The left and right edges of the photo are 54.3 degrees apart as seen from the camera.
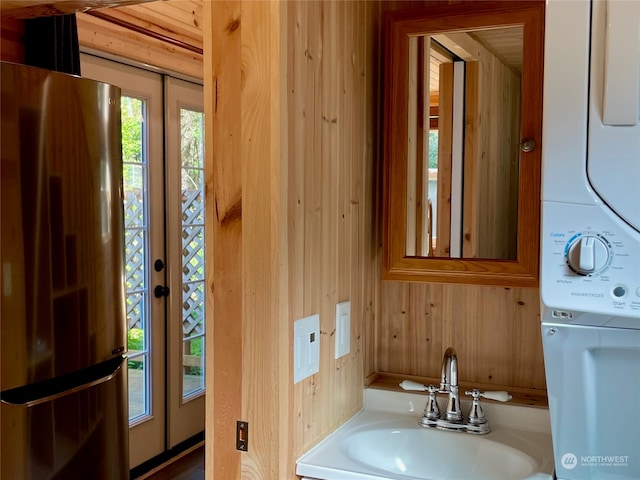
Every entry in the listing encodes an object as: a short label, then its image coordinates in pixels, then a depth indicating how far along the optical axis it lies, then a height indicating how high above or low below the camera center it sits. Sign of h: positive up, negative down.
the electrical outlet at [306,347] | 1.40 -0.34
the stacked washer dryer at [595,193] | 1.08 +0.01
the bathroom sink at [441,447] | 1.50 -0.62
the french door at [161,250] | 3.00 -0.25
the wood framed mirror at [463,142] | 1.58 +0.16
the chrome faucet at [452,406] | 1.65 -0.55
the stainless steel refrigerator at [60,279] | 1.76 -0.24
